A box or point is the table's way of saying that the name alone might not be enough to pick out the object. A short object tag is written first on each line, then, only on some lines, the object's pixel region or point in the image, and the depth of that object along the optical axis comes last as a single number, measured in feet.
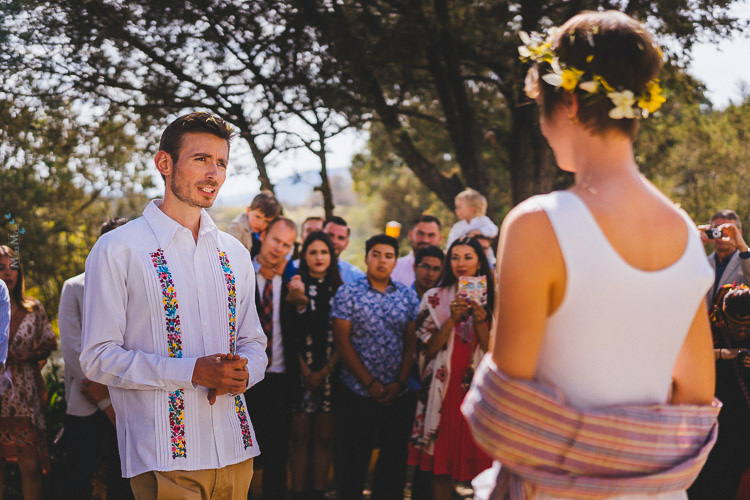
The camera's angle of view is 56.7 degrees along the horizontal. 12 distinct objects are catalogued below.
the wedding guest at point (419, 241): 23.98
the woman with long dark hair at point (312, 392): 18.37
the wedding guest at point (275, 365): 17.79
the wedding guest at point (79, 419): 15.92
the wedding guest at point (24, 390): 16.38
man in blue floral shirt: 17.85
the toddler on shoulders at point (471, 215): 26.50
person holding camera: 18.08
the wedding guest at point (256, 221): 21.15
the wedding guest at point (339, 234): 22.79
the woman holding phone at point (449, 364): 16.38
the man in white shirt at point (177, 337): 8.33
